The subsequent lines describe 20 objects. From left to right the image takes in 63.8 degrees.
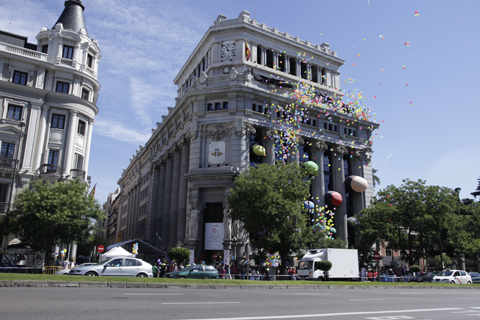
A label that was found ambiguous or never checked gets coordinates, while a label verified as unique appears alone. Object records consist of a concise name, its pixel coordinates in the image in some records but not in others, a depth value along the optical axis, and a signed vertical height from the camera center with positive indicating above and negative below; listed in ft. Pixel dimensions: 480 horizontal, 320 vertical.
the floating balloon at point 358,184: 182.60 +33.52
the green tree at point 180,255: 132.16 -0.88
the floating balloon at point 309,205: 150.63 +18.99
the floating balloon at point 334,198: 172.76 +25.01
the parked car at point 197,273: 98.99 -5.14
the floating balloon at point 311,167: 156.39 +35.51
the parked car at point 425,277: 139.37 -7.18
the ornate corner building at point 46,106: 138.42 +53.21
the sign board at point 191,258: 139.54 -1.96
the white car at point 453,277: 135.13 -6.60
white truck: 121.80 -2.67
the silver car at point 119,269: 83.35 -3.89
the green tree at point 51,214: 111.34 +10.05
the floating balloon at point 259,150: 159.63 +41.88
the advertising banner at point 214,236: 147.13 +6.36
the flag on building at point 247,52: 181.88 +92.66
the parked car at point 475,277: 153.17 -7.22
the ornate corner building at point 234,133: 155.02 +53.95
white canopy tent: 122.09 -0.71
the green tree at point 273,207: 116.37 +13.86
